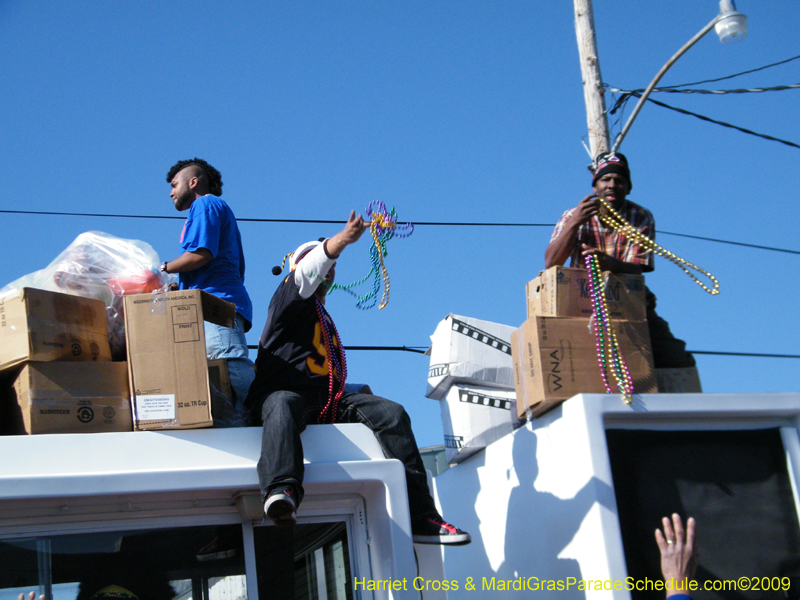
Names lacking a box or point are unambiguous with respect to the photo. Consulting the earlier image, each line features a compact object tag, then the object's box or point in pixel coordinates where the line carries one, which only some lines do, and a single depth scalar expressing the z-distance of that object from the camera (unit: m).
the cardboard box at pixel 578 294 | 9.33
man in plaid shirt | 9.62
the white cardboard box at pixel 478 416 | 11.41
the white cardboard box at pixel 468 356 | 11.71
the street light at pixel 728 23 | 14.30
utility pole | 15.18
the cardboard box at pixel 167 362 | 8.52
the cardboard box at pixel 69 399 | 8.20
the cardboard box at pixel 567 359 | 9.10
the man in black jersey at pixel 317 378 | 8.77
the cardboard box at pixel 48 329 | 8.30
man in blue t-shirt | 9.46
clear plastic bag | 9.06
